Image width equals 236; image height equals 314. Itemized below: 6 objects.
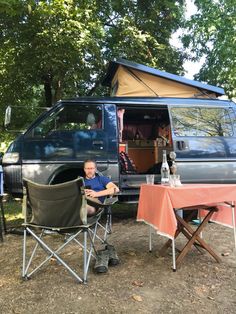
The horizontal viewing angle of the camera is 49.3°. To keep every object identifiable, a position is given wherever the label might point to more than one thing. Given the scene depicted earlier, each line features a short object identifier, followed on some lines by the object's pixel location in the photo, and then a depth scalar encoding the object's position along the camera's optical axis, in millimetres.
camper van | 3756
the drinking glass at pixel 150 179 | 2894
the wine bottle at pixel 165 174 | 2758
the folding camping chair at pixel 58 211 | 2262
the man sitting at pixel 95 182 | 2892
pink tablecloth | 2352
